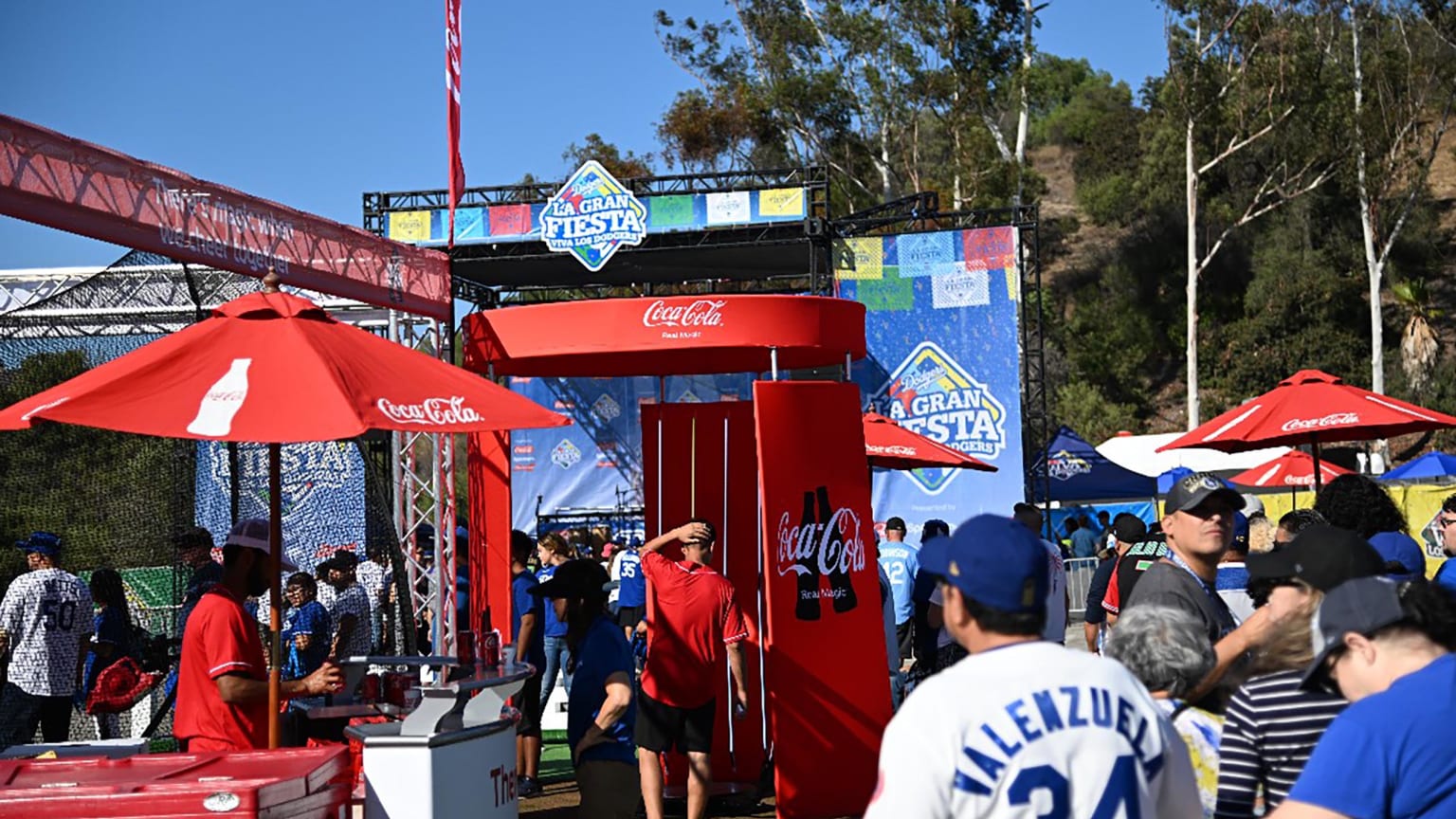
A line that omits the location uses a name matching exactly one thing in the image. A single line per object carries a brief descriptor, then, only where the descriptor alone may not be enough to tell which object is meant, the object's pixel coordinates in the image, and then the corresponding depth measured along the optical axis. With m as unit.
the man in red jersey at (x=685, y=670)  7.46
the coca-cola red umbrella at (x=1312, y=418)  10.00
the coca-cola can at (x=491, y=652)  7.01
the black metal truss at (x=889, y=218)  22.44
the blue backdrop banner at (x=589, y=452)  26.03
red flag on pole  10.32
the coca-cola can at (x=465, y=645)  7.36
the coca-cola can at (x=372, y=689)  6.35
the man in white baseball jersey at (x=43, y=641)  8.90
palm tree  41.00
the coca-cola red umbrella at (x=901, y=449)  12.89
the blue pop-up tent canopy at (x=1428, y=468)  22.89
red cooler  4.34
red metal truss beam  6.75
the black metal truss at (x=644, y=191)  23.30
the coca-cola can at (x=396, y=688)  6.34
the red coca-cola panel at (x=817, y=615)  8.33
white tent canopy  25.27
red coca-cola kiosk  8.35
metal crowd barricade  21.11
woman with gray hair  3.35
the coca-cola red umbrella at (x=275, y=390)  4.88
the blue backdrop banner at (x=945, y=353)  22.30
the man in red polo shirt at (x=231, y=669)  5.35
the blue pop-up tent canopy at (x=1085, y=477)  23.70
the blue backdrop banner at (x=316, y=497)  13.95
